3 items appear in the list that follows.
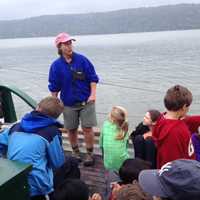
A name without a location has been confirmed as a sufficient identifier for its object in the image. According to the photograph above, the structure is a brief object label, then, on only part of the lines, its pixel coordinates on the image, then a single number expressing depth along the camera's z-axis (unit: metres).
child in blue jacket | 1.89
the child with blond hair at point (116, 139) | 2.55
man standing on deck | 3.01
